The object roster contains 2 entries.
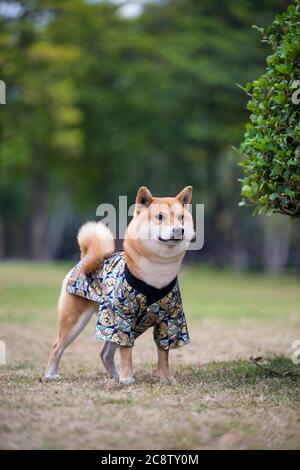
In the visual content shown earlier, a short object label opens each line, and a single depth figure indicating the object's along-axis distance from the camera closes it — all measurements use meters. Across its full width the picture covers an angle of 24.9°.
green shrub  5.97
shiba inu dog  5.64
